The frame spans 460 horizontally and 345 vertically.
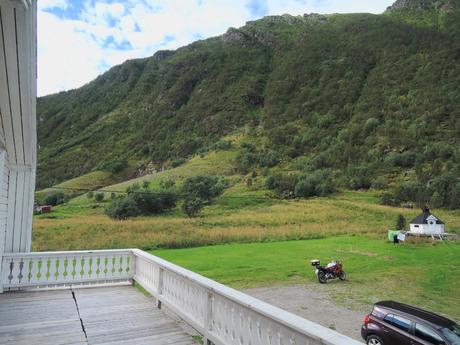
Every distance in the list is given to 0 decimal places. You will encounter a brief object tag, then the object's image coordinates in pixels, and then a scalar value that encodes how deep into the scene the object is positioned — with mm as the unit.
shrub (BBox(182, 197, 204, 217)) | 33438
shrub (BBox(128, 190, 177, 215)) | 35031
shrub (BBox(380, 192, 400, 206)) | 40938
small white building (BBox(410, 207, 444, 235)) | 24141
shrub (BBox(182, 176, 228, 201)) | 41469
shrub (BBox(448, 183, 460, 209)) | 39000
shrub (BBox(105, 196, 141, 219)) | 33000
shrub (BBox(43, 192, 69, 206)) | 53481
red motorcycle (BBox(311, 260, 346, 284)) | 12633
